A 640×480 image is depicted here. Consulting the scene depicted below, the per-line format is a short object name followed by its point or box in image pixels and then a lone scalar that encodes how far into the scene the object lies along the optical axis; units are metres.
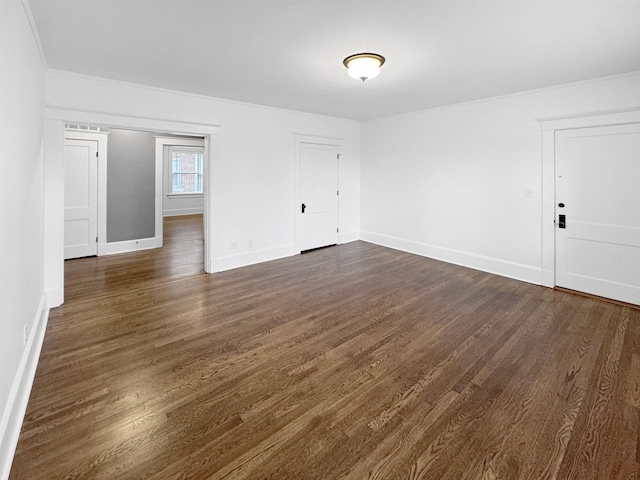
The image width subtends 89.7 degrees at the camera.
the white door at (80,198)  5.47
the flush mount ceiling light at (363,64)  3.05
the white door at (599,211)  3.65
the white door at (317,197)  6.09
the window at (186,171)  11.31
